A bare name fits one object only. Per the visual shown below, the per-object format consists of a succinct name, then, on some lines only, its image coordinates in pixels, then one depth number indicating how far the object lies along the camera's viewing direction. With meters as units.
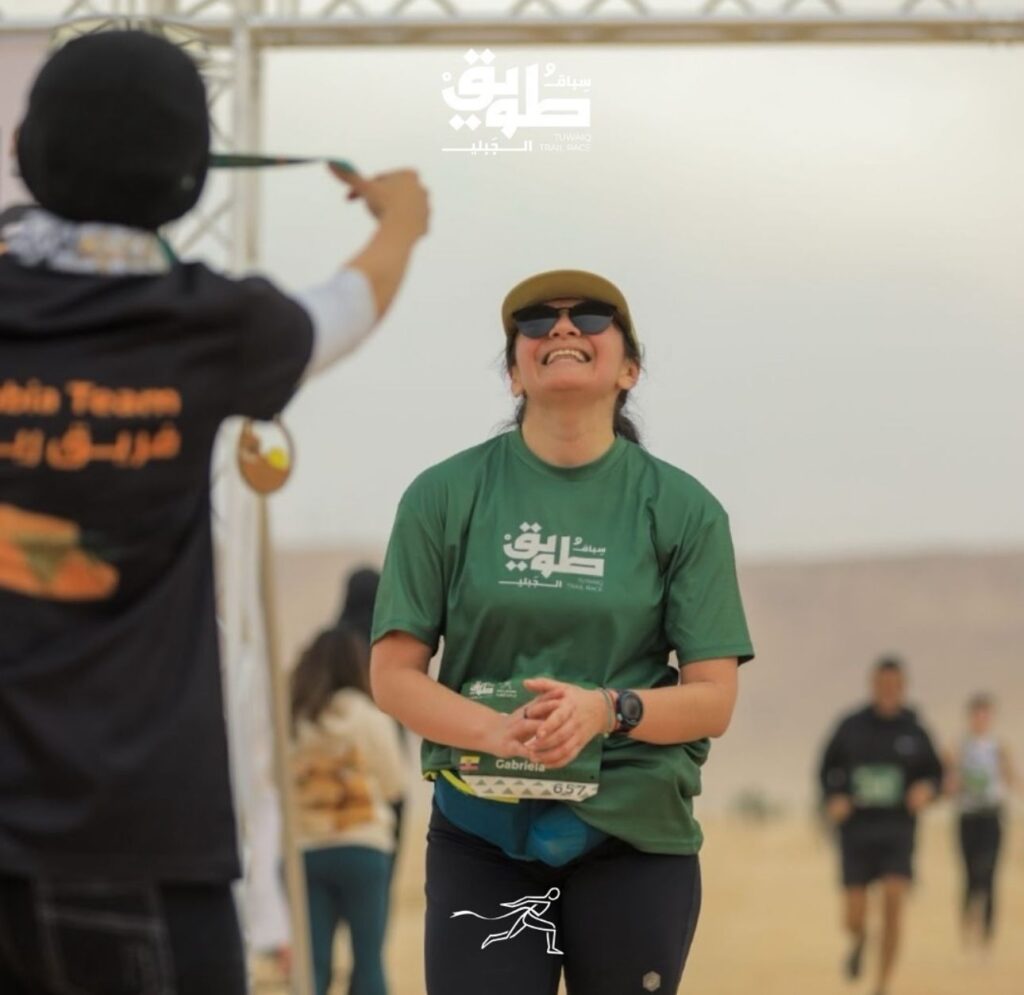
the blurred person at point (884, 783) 19.84
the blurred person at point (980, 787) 22.30
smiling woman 6.27
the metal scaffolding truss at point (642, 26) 12.72
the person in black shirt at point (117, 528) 3.96
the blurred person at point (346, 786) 12.88
